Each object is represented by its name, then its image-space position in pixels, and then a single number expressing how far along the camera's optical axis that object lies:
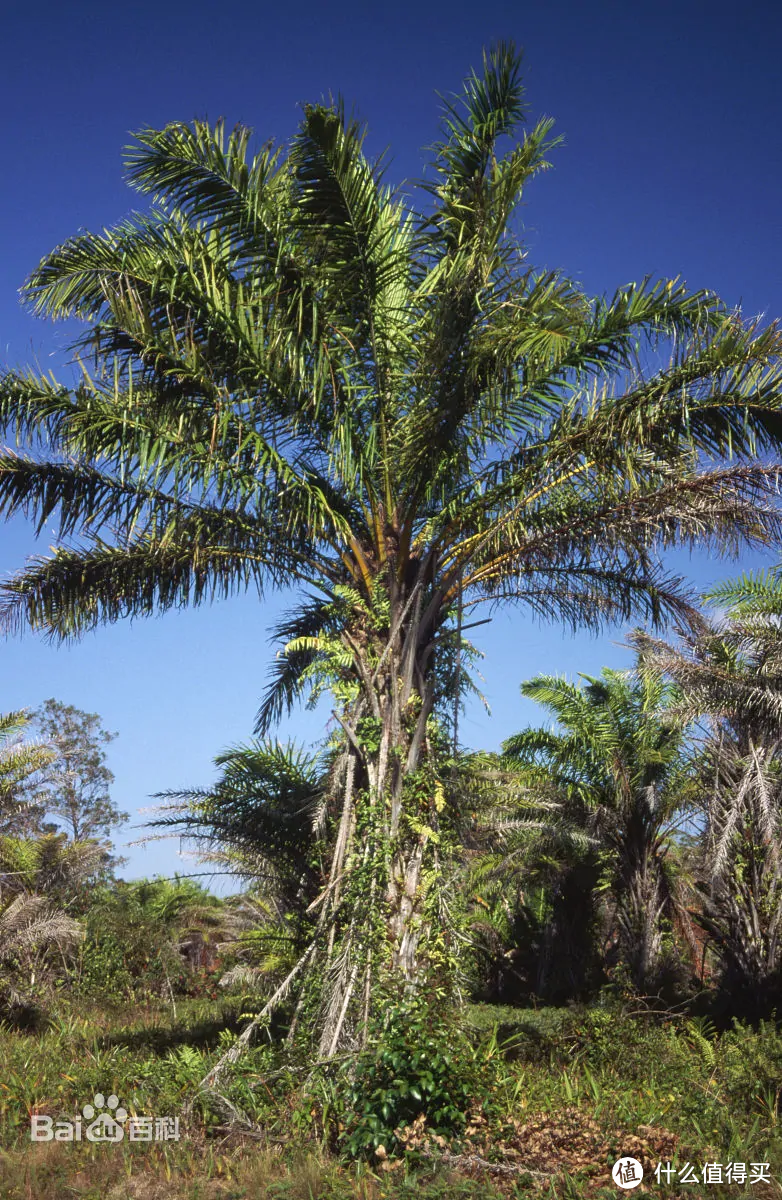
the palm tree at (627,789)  16.77
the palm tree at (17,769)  14.15
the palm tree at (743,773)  12.91
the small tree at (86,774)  35.22
